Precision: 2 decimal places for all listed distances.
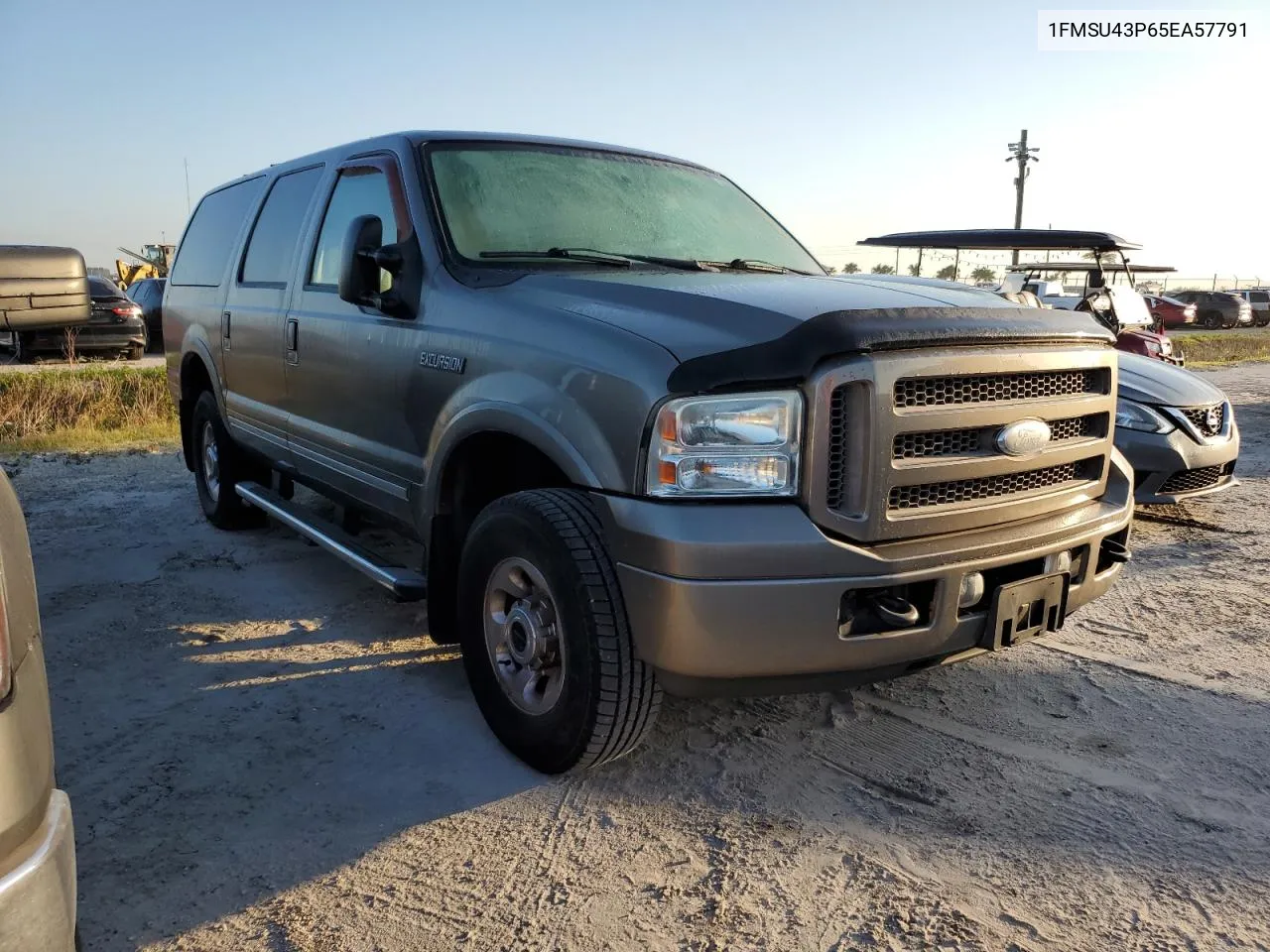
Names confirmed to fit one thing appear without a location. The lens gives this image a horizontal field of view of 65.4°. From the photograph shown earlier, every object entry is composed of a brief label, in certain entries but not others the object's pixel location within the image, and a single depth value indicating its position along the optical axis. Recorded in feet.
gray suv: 8.09
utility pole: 135.03
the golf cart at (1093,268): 21.12
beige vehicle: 4.46
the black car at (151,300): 63.05
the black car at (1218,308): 116.67
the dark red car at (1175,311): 106.42
